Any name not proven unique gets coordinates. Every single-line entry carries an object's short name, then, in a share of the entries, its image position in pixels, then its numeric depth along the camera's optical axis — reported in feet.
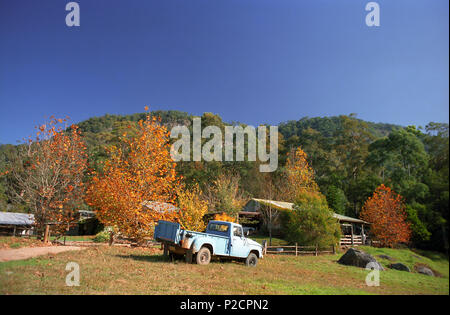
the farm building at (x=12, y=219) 101.83
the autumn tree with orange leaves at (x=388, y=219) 85.56
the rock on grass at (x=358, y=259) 48.96
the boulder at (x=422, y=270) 43.83
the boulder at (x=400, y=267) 51.99
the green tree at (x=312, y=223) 68.69
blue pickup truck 33.45
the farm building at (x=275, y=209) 92.53
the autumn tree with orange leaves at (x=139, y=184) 47.78
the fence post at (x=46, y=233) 47.93
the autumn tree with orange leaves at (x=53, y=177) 50.93
